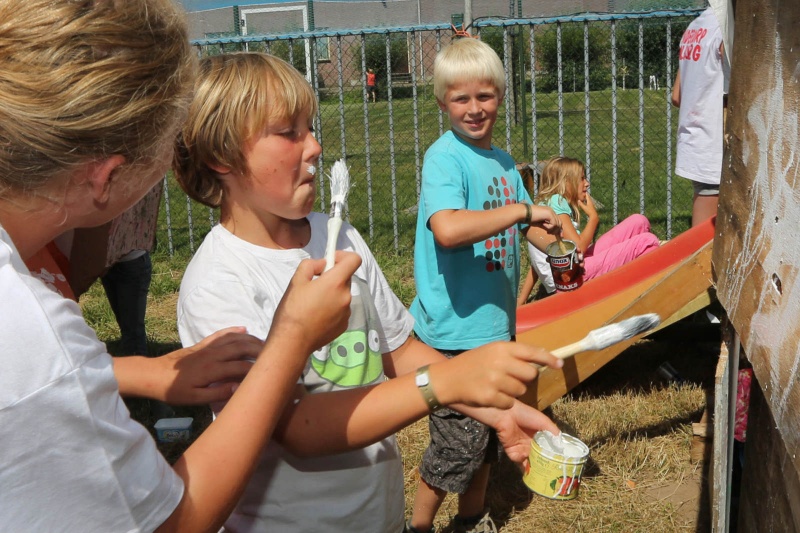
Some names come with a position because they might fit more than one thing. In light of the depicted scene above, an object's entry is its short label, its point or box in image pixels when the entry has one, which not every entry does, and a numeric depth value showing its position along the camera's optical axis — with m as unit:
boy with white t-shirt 1.69
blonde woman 0.95
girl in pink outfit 5.33
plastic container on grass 4.07
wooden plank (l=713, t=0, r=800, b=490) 1.53
